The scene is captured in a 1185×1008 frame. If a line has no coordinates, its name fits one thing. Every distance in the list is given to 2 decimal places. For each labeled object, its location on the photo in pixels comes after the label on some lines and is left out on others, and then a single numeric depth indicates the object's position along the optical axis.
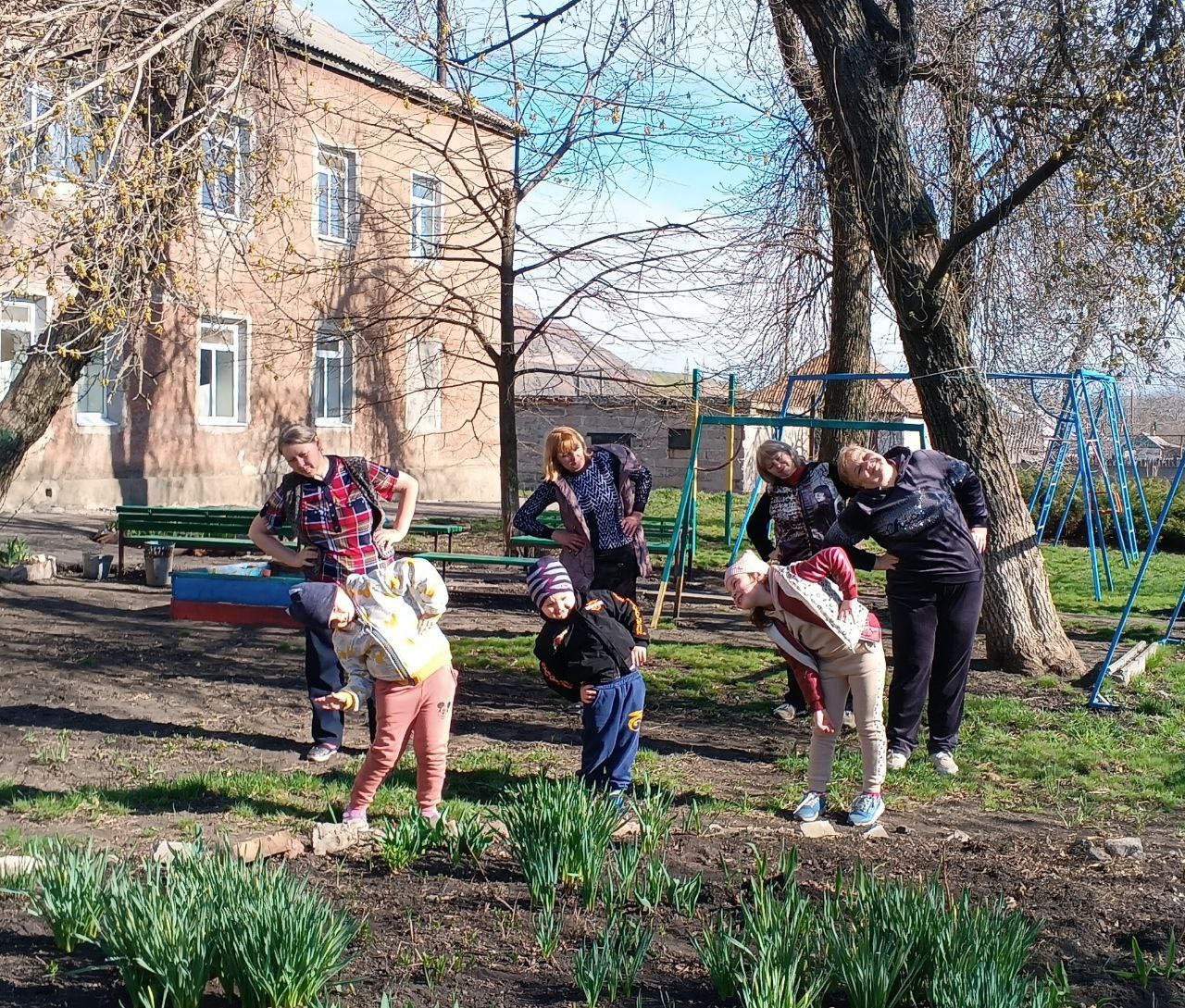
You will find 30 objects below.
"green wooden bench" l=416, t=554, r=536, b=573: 10.11
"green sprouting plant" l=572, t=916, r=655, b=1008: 3.04
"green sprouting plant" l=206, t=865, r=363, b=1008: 2.89
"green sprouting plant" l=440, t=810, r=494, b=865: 4.12
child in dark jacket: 4.82
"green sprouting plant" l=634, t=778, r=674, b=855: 4.17
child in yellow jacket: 4.57
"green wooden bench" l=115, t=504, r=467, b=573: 12.48
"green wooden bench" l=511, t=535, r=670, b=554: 11.36
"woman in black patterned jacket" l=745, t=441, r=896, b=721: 6.32
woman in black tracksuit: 5.79
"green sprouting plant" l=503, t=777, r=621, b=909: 3.74
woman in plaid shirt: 5.74
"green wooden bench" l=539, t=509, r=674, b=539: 12.39
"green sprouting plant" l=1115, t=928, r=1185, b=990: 3.30
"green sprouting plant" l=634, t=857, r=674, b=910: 3.71
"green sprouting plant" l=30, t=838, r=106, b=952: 3.32
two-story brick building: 9.51
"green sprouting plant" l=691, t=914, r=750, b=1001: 3.05
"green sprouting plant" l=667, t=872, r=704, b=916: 3.64
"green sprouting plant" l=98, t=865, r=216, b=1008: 2.89
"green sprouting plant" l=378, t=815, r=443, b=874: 4.09
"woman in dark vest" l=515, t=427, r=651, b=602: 6.52
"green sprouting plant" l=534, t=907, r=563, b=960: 3.40
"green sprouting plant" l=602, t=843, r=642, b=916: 3.62
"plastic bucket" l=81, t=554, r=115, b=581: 12.13
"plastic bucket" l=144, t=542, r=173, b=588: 11.88
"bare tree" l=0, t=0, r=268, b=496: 6.46
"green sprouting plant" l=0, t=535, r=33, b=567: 11.97
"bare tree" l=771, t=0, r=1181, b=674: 7.57
